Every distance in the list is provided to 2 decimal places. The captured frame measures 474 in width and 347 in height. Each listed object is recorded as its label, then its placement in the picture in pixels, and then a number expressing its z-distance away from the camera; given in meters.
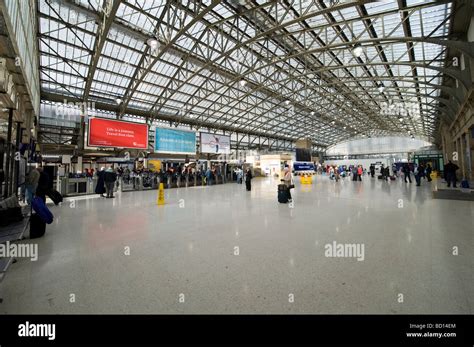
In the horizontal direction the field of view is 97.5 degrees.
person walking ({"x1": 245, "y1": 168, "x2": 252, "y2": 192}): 13.08
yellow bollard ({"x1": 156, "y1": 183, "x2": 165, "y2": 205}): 8.44
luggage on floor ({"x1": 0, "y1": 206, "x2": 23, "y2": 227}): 4.96
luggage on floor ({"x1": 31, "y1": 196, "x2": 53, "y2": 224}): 4.02
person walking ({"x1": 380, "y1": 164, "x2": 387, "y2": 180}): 20.42
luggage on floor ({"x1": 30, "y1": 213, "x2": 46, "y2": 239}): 4.14
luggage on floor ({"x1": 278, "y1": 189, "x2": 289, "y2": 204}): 8.05
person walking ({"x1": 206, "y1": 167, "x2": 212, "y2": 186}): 19.43
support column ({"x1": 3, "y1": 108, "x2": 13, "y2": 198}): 6.48
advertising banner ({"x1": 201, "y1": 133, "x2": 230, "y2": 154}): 24.32
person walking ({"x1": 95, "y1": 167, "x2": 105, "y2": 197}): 10.58
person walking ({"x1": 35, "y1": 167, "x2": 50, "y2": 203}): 5.46
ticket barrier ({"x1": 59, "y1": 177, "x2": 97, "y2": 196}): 11.36
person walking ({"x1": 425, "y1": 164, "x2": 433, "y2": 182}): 18.63
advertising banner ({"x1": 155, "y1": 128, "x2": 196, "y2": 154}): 20.36
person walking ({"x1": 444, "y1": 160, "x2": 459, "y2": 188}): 11.88
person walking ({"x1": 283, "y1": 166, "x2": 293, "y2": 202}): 8.23
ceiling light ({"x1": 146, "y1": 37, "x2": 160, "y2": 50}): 12.41
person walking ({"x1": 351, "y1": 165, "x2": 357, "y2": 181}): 20.47
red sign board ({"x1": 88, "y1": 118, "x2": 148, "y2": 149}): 16.61
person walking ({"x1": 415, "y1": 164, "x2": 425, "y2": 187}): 14.24
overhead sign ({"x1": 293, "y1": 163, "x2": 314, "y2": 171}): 39.59
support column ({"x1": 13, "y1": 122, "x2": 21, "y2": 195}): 7.63
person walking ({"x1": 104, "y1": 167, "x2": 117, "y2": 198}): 10.46
